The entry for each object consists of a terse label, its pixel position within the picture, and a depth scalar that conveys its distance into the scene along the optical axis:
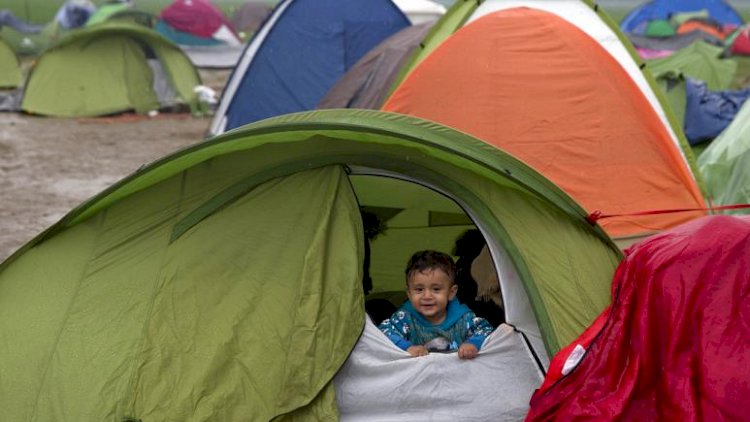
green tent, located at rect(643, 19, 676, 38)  20.19
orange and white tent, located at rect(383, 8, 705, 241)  6.66
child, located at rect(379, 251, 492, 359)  4.22
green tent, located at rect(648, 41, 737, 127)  13.24
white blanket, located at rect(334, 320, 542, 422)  3.99
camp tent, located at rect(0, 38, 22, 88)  15.65
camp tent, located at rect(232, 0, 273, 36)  22.27
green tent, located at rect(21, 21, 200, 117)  13.76
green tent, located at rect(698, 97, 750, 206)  7.36
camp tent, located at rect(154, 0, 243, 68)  19.28
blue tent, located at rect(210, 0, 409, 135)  10.52
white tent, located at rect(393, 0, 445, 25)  13.70
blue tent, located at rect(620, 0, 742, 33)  20.80
